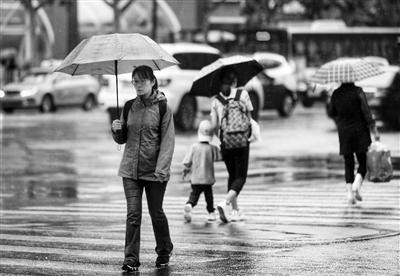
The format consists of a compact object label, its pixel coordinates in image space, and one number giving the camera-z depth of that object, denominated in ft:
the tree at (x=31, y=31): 183.52
